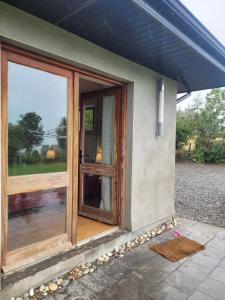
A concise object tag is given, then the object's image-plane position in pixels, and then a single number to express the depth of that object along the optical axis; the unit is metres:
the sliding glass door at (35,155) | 2.56
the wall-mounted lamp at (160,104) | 4.20
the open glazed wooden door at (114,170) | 3.93
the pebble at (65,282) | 2.66
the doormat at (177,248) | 3.37
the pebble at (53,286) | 2.57
